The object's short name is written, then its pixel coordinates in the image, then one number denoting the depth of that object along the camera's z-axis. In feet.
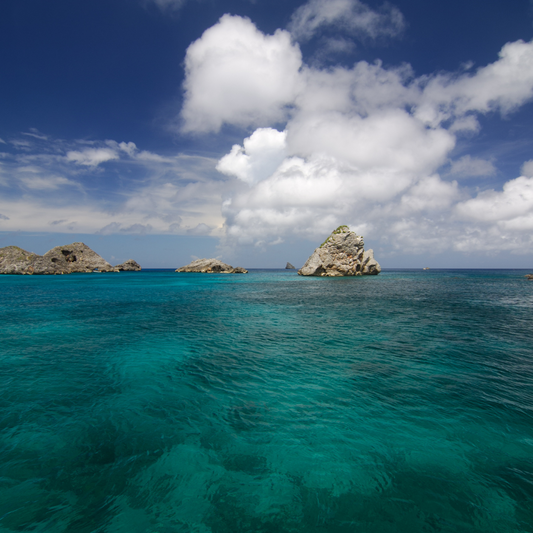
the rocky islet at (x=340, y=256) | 310.24
